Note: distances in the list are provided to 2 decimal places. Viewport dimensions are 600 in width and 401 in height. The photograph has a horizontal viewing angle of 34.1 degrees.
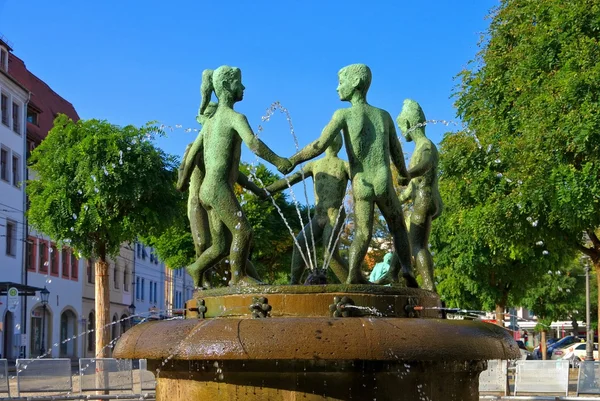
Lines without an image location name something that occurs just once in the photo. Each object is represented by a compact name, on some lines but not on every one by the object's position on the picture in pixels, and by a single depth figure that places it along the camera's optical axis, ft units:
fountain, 22.15
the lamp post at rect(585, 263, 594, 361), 120.03
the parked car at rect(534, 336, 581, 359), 169.68
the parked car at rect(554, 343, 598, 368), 147.74
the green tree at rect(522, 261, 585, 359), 175.83
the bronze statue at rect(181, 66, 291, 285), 27.94
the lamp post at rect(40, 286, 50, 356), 149.84
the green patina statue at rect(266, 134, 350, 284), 33.68
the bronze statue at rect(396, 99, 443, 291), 32.99
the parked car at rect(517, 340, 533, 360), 137.34
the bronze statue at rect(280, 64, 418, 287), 27.58
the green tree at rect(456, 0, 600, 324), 63.41
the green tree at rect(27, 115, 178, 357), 73.15
